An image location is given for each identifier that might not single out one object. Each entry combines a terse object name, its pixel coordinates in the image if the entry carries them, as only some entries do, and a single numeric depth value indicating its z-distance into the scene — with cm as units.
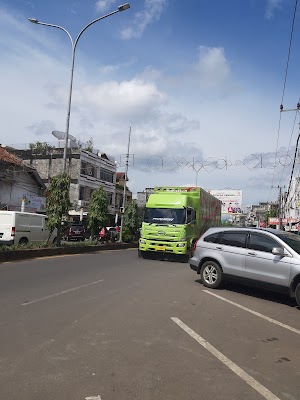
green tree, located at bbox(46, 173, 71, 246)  1967
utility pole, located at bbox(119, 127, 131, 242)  3053
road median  1569
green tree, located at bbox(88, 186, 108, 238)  2550
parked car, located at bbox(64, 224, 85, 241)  3597
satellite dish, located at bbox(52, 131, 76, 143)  4969
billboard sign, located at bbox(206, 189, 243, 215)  6325
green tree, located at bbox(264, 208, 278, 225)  9320
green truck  1828
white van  1941
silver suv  890
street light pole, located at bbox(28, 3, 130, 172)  1962
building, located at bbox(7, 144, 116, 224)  4694
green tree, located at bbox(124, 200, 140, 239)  3513
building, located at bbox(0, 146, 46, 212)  3291
